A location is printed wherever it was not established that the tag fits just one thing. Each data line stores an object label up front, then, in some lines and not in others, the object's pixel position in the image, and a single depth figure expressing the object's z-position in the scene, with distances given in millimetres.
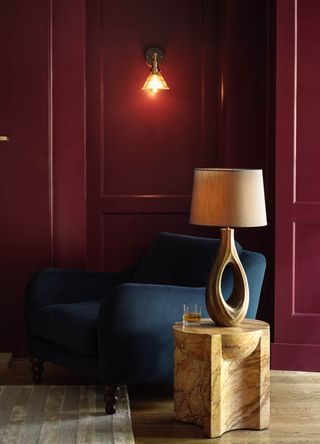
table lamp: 3594
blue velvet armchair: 3836
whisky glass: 3723
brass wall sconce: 5105
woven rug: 3475
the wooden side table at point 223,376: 3529
